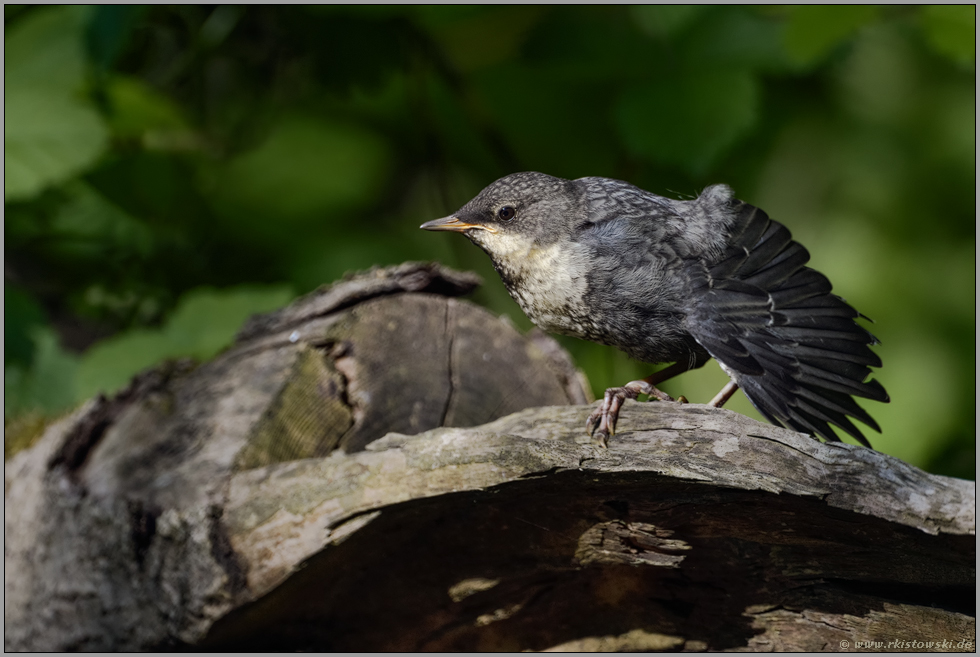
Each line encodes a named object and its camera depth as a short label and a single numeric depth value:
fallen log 3.55
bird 3.89
